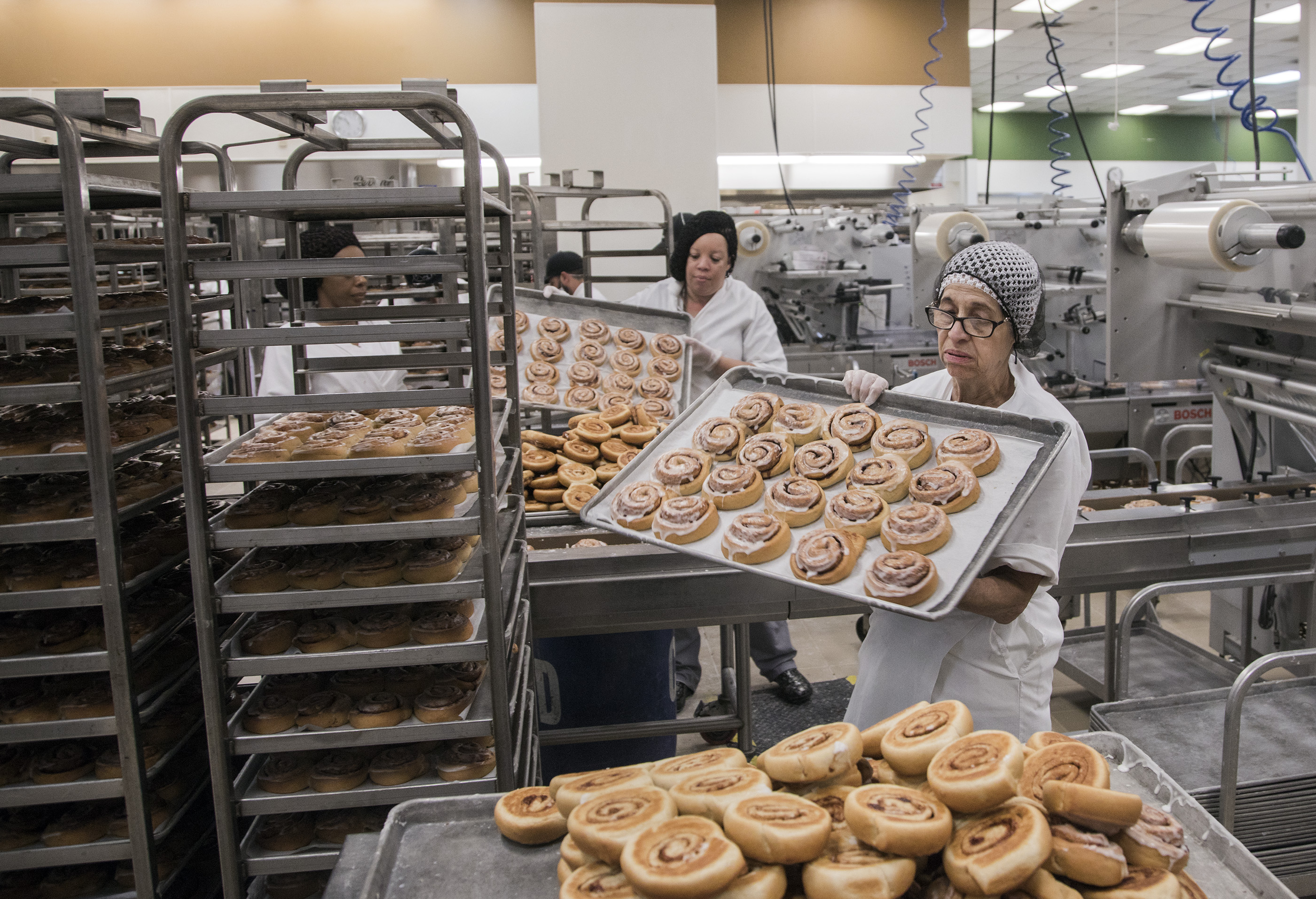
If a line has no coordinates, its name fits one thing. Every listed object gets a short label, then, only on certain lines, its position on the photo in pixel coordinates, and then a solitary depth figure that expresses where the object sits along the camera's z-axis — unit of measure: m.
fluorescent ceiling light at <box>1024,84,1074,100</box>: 12.30
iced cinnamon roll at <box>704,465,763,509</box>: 1.76
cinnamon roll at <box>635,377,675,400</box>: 3.02
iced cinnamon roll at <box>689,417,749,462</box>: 1.88
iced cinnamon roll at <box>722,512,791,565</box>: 1.62
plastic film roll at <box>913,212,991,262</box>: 3.90
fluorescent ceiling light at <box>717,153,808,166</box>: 7.51
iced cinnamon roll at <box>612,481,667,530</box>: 1.73
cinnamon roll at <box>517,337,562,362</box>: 3.11
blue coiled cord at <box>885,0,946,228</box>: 6.53
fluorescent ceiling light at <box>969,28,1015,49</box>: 9.12
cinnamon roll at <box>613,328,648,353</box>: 3.15
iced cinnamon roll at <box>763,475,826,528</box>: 1.70
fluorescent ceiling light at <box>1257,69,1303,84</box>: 12.14
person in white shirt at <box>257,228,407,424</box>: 2.96
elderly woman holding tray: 1.55
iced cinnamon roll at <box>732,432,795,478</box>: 1.81
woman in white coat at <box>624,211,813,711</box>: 3.34
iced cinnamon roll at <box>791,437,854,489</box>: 1.77
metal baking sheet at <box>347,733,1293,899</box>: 0.92
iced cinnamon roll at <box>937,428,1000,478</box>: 1.63
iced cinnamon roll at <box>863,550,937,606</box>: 1.43
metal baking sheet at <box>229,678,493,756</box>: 1.53
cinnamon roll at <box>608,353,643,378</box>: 3.09
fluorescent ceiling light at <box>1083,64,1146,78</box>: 11.09
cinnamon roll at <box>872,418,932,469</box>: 1.73
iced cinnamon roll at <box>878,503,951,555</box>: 1.54
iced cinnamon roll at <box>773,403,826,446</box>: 1.89
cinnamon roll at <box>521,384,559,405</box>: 2.97
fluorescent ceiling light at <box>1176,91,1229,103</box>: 12.82
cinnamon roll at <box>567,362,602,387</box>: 3.05
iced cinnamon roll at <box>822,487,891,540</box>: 1.63
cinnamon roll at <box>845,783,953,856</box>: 0.83
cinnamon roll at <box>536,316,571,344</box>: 3.15
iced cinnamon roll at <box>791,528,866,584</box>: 1.53
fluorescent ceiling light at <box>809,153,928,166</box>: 7.59
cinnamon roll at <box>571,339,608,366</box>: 3.12
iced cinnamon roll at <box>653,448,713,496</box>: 1.80
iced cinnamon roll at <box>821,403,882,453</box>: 1.80
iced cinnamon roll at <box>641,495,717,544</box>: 1.68
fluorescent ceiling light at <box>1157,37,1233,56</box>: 9.79
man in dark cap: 4.82
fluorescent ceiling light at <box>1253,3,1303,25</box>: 8.76
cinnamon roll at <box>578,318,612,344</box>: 3.17
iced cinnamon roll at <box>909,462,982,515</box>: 1.60
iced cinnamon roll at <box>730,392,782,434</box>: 1.93
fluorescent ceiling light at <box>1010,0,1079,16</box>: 8.19
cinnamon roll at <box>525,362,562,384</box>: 3.04
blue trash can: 2.93
